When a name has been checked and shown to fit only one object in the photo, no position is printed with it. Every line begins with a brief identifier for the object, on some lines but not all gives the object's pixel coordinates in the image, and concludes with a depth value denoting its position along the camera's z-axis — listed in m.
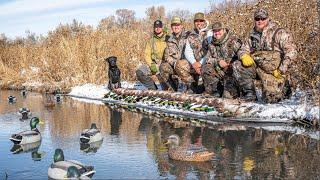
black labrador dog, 15.16
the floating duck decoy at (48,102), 13.73
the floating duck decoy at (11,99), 14.88
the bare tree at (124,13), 62.41
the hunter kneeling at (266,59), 9.54
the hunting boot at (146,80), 13.79
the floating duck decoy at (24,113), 11.08
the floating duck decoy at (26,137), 7.84
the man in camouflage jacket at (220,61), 10.55
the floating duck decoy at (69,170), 5.23
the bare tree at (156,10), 35.75
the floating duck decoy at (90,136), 7.76
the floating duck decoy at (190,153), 6.26
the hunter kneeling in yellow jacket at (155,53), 13.45
